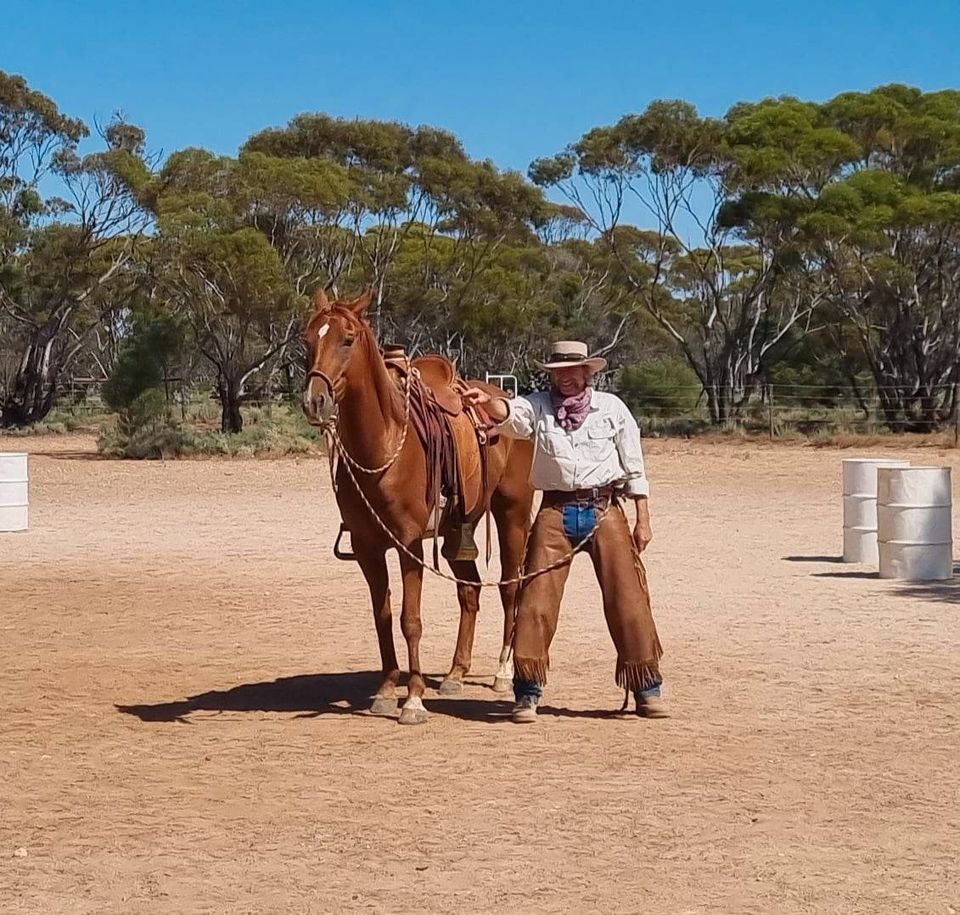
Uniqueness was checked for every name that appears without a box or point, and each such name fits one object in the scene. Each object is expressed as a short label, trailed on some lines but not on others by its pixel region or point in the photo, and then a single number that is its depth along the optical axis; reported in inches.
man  300.2
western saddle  319.0
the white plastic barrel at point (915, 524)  497.7
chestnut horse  294.5
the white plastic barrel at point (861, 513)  549.0
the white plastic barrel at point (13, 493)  685.3
